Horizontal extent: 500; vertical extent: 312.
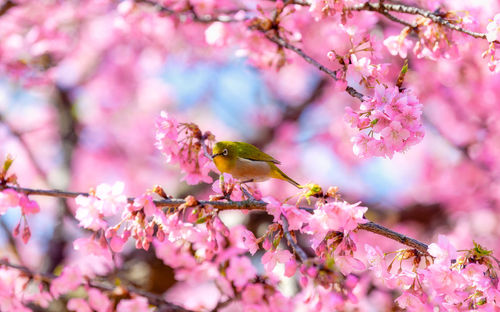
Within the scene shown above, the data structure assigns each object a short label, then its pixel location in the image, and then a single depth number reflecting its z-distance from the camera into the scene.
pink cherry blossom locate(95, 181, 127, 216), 4.82
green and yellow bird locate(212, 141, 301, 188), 7.13
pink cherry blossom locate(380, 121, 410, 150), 4.72
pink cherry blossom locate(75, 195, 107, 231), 4.86
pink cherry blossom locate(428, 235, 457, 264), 4.57
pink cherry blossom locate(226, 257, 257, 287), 6.29
